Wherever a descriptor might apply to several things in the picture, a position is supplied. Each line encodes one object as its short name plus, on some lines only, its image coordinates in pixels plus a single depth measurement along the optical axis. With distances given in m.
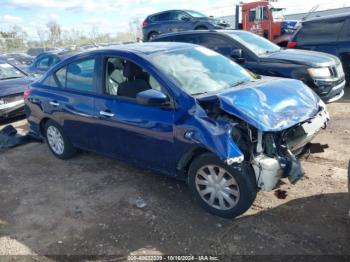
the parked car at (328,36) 8.81
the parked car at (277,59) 6.86
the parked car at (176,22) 15.34
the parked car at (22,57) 19.92
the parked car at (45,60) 12.19
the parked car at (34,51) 27.53
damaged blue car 3.45
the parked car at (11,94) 8.07
